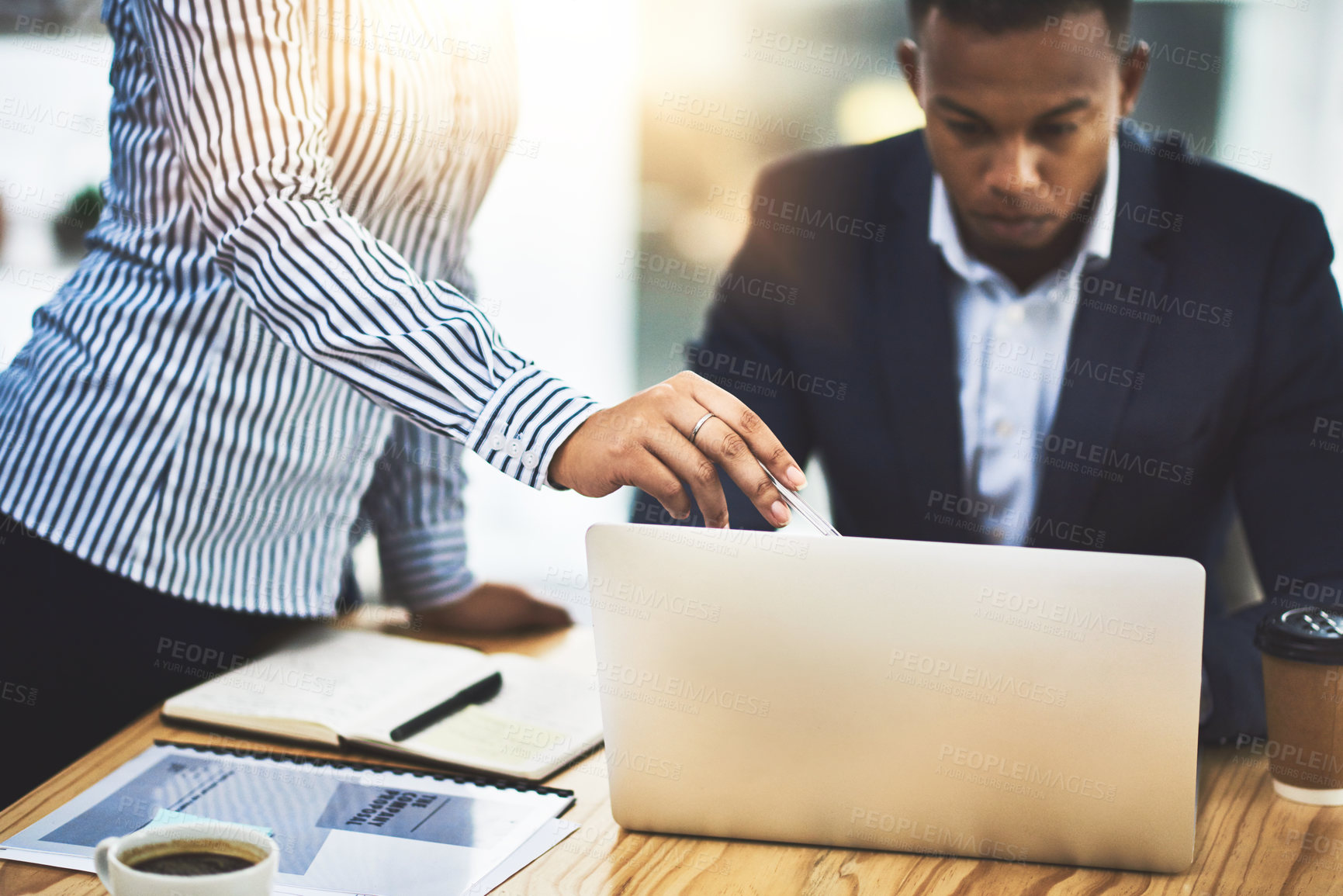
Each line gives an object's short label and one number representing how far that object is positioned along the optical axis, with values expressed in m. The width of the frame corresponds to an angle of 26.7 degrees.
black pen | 1.72
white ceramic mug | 1.40
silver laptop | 1.50
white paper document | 1.55
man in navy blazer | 2.12
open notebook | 1.71
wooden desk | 1.54
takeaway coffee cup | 1.62
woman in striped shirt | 1.71
